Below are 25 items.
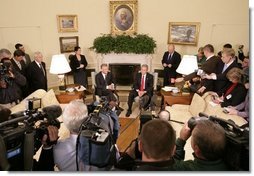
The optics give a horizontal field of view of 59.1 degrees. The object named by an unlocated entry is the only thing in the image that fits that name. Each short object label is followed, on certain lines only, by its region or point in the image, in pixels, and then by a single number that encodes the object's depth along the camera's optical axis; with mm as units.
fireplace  6074
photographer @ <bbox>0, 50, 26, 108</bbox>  3043
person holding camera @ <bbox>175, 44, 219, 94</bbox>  3586
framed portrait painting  5770
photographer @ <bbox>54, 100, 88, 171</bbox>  1409
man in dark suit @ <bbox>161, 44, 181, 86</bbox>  5262
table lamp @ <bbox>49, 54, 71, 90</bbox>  3918
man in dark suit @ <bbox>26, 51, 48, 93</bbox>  4156
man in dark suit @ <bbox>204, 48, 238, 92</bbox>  3240
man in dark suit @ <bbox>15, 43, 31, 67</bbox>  4453
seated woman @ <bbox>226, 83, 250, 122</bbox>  2825
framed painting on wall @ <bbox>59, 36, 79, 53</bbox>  5570
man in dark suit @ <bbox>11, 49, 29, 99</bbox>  3980
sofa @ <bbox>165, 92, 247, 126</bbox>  3064
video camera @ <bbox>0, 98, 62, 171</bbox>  1090
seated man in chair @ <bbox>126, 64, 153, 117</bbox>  4582
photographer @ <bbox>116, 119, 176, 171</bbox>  1051
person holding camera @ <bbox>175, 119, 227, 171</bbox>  1133
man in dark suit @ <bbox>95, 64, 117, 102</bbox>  4586
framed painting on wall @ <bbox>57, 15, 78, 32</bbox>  5590
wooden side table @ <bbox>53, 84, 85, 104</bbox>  3988
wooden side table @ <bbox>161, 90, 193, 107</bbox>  3918
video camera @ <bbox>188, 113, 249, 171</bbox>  1055
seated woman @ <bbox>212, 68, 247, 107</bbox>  2896
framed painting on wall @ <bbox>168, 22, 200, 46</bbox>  5422
